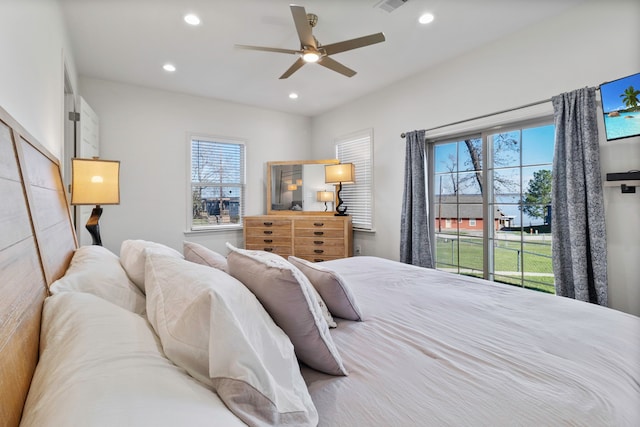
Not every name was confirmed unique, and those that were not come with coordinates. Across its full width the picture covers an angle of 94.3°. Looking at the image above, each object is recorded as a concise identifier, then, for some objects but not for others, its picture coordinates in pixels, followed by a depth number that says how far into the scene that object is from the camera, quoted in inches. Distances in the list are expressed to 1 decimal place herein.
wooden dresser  168.7
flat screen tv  75.8
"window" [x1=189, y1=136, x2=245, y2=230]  174.2
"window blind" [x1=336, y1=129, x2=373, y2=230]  173.9
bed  21.6
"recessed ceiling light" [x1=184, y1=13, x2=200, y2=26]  98.1
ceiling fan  80.7
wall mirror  190.1
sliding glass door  109.7
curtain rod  100.9
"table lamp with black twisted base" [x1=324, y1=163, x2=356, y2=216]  171.3
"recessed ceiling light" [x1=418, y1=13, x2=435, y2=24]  98.3
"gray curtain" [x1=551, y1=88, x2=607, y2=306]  88.2
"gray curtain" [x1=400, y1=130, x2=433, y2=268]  138.1
